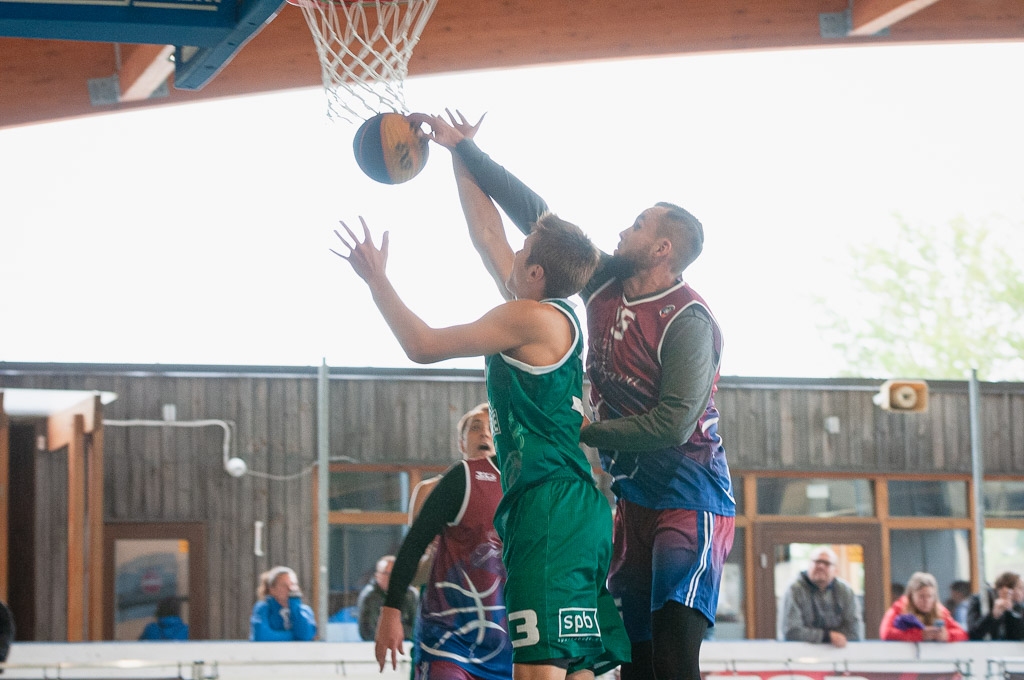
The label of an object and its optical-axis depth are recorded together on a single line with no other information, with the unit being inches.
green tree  1417.3
